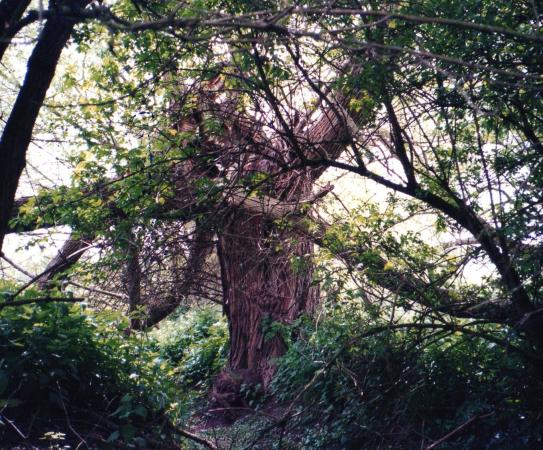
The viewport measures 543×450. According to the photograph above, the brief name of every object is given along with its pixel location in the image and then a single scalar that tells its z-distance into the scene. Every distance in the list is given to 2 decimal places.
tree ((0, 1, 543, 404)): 5.33
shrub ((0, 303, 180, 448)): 5.64
